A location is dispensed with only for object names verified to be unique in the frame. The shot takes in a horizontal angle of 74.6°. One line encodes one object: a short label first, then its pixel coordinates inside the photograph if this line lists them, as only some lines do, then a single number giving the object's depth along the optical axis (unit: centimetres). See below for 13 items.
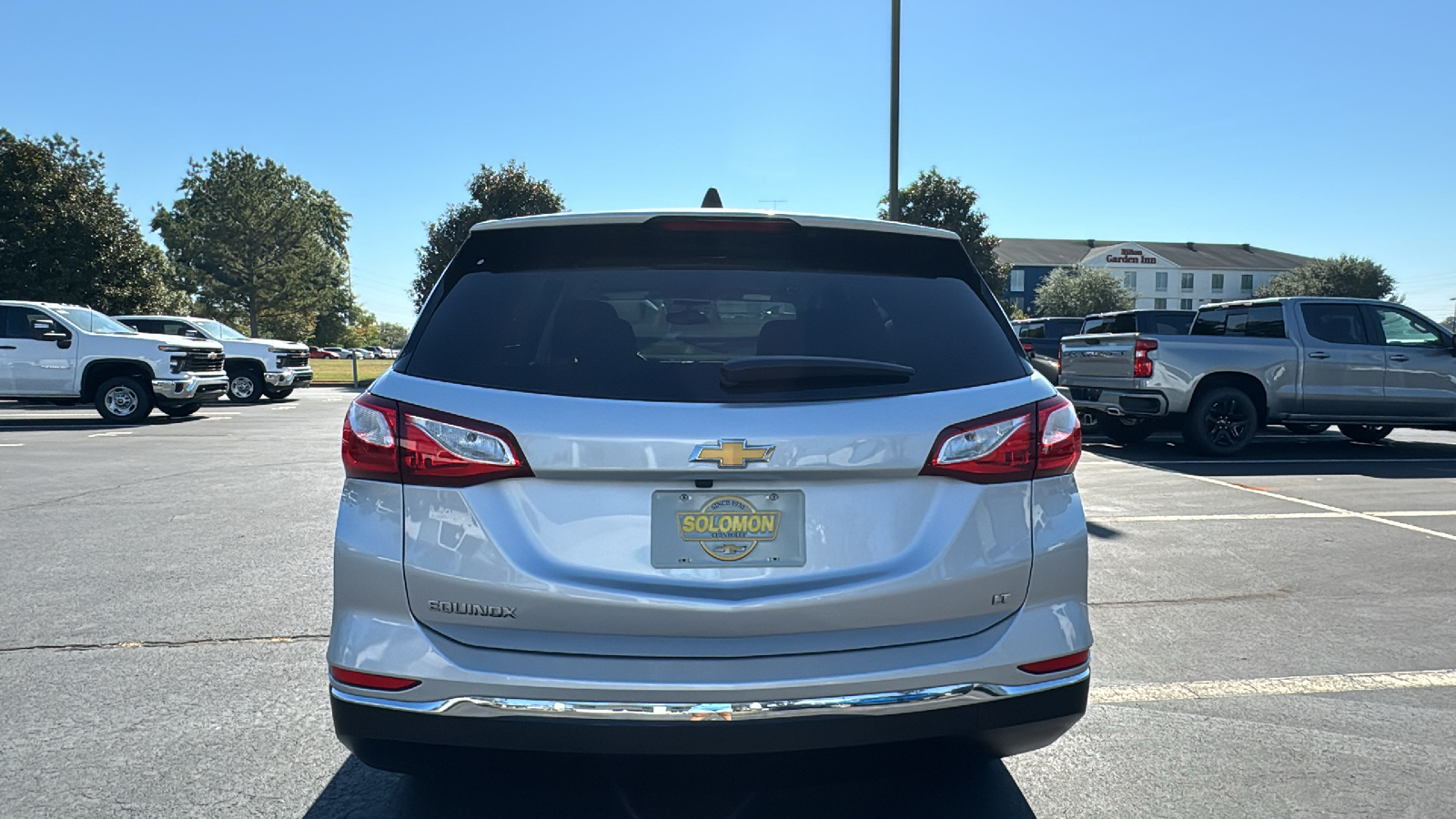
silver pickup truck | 1123
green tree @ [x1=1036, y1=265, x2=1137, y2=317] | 6550
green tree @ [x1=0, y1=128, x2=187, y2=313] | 3434
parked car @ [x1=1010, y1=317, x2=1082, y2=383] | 2148
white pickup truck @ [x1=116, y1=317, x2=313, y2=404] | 2131
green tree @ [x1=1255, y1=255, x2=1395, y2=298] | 6888
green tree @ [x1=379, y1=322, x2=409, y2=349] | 17645
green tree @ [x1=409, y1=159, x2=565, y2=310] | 3950
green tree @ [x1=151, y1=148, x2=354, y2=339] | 5878
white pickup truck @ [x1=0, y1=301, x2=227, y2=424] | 1581
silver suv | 211
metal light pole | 1342
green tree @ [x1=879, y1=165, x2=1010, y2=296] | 4550
